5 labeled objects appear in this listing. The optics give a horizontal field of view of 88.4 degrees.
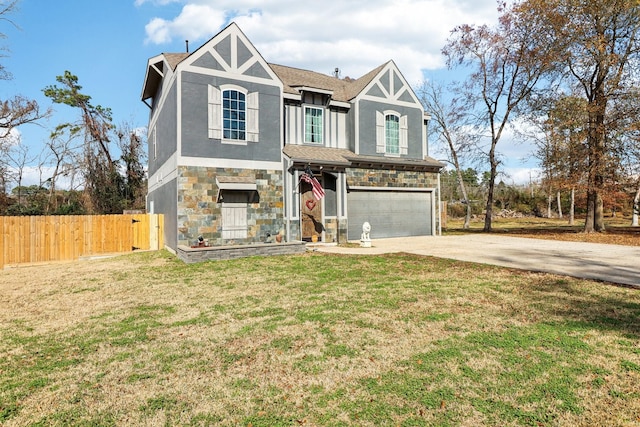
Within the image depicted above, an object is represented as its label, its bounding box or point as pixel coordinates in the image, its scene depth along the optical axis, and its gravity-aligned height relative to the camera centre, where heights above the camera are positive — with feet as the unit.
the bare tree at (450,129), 80.28 +22.23
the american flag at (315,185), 43.72 +3.58
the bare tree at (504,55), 61.77 +31.13
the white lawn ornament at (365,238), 44.01 -3.62
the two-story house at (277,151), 39.17 +8.59
